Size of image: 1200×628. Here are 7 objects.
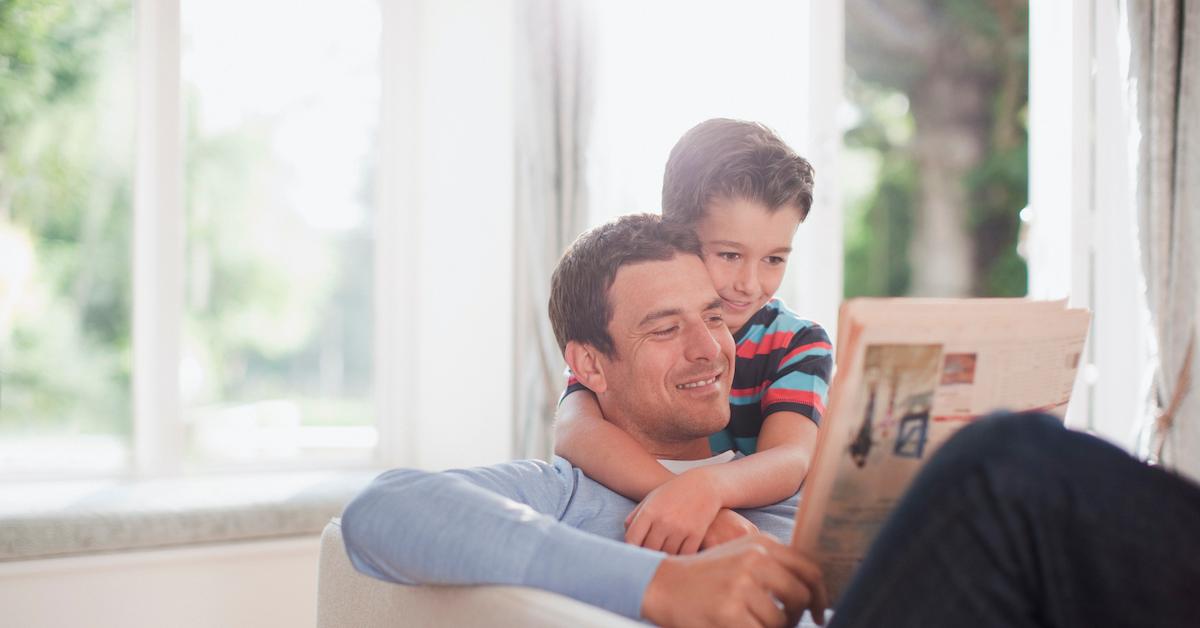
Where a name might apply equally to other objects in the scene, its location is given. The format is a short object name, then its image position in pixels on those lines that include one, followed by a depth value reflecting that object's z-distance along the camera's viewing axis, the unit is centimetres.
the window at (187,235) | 320
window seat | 259
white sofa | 96
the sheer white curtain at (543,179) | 337
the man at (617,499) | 99
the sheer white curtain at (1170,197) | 350
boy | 143
